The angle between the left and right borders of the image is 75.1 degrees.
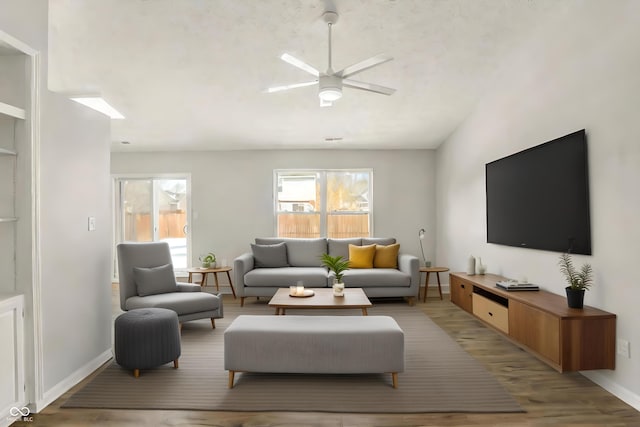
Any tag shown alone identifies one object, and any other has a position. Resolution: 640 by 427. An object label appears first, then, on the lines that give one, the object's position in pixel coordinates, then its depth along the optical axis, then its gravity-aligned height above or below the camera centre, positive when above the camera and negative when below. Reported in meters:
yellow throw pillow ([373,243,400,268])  6.18 -0.66
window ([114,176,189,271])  7.15 +0.05
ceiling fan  3.11 +1.06
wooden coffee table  3.93 -0.87
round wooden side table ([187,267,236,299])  6.13 -0.86
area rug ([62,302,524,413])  2.70 -1.25
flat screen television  3.28 +0.13
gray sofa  5.72 -0.91
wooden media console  2.88 -0.88
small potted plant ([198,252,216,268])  6.38 -0.74
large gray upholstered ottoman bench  2.97 -0.99
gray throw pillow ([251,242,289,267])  6.26 -0.64
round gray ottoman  3.19 -0.98
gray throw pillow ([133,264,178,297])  4.34 -0.70
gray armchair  4.19 -0.80
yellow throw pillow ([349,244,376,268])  6.17 -0.65
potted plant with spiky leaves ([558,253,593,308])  3.07 -0.54
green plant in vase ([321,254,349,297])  4.34 -0.61
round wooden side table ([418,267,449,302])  6.01 -0.84
